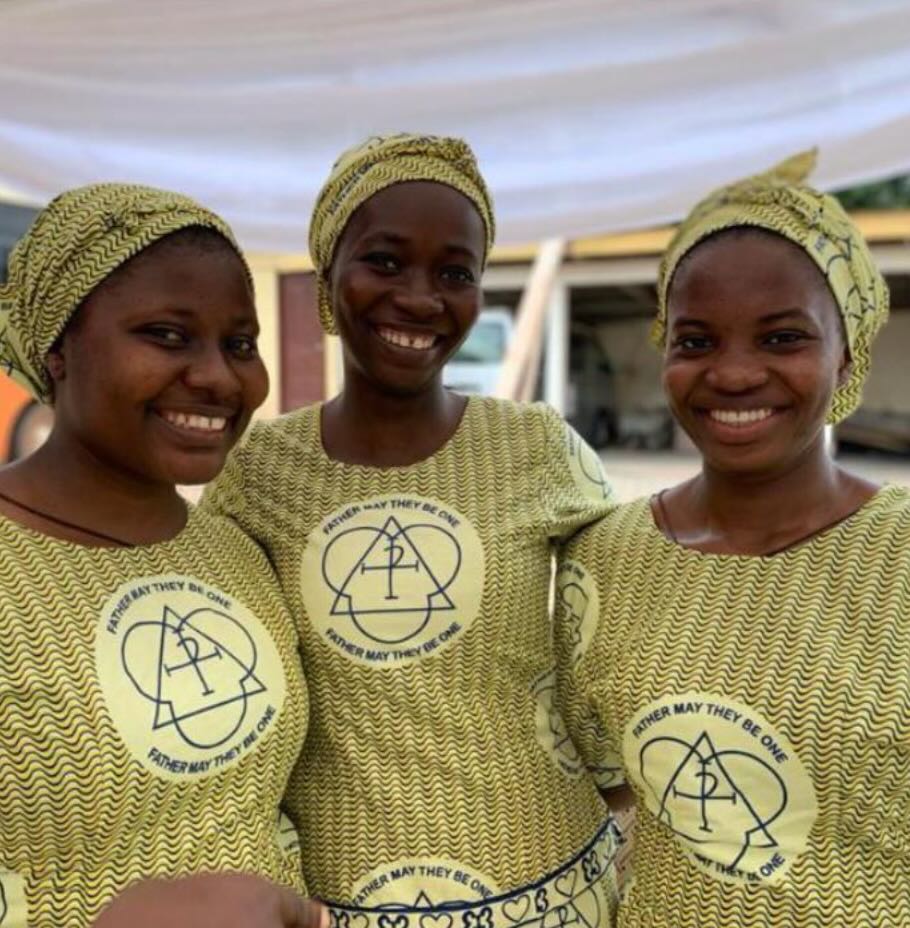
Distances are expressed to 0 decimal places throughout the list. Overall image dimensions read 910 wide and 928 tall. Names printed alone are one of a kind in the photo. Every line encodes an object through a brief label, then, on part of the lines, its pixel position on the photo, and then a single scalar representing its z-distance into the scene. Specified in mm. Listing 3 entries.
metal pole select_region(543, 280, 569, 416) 12156
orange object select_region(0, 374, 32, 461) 6273
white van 11641
